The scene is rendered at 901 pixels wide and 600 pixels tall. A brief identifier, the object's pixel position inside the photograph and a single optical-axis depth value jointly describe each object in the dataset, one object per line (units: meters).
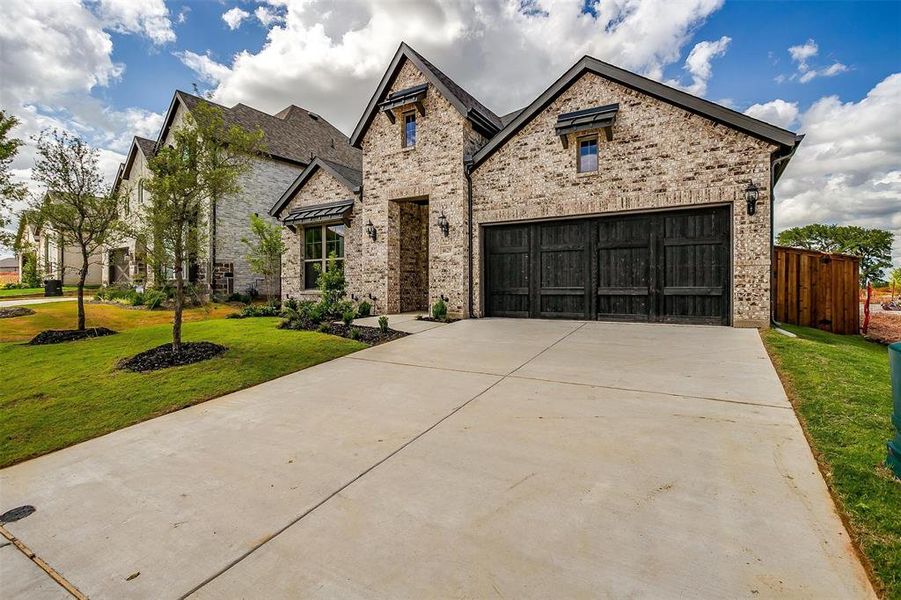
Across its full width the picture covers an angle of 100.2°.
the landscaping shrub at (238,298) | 16.92
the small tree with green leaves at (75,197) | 8.08
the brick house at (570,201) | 8.45
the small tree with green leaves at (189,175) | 6.00
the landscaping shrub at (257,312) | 12.30
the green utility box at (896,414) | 2.36
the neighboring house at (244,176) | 16.98
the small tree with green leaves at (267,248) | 14.17
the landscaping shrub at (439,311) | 10.73
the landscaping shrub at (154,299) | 14.20
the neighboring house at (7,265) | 58.39
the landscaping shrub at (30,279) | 23.78
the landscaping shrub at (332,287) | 11.03
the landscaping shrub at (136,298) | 14.80
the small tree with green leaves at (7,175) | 6.60
